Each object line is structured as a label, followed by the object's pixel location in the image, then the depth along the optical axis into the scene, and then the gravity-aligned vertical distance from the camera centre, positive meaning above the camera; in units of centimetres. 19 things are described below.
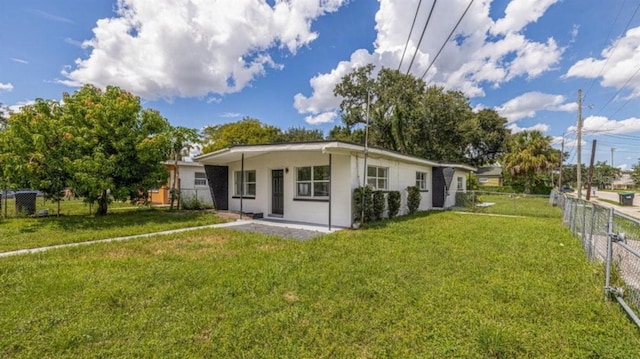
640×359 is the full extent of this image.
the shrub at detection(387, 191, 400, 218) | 1071 -95
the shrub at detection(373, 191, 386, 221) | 962 -95
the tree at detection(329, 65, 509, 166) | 2622 +597
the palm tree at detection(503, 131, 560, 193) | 2619 +196
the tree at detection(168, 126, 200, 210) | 1153 +159
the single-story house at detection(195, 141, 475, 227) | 890 -4
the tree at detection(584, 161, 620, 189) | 7125 +107
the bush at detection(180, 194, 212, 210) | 1420 -143
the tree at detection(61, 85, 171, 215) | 922 +105
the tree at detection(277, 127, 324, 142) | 3744 +563
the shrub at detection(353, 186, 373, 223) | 884 -79
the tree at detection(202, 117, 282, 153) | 3253 +488
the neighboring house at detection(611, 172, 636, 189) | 7160 -91
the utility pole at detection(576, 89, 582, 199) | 1953 +287
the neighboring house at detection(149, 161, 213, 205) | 1670 -51
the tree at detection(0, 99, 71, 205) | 879 +78
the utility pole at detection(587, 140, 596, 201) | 2374 +127
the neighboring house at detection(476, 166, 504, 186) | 3694 +21
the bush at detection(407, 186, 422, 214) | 1238 -94
